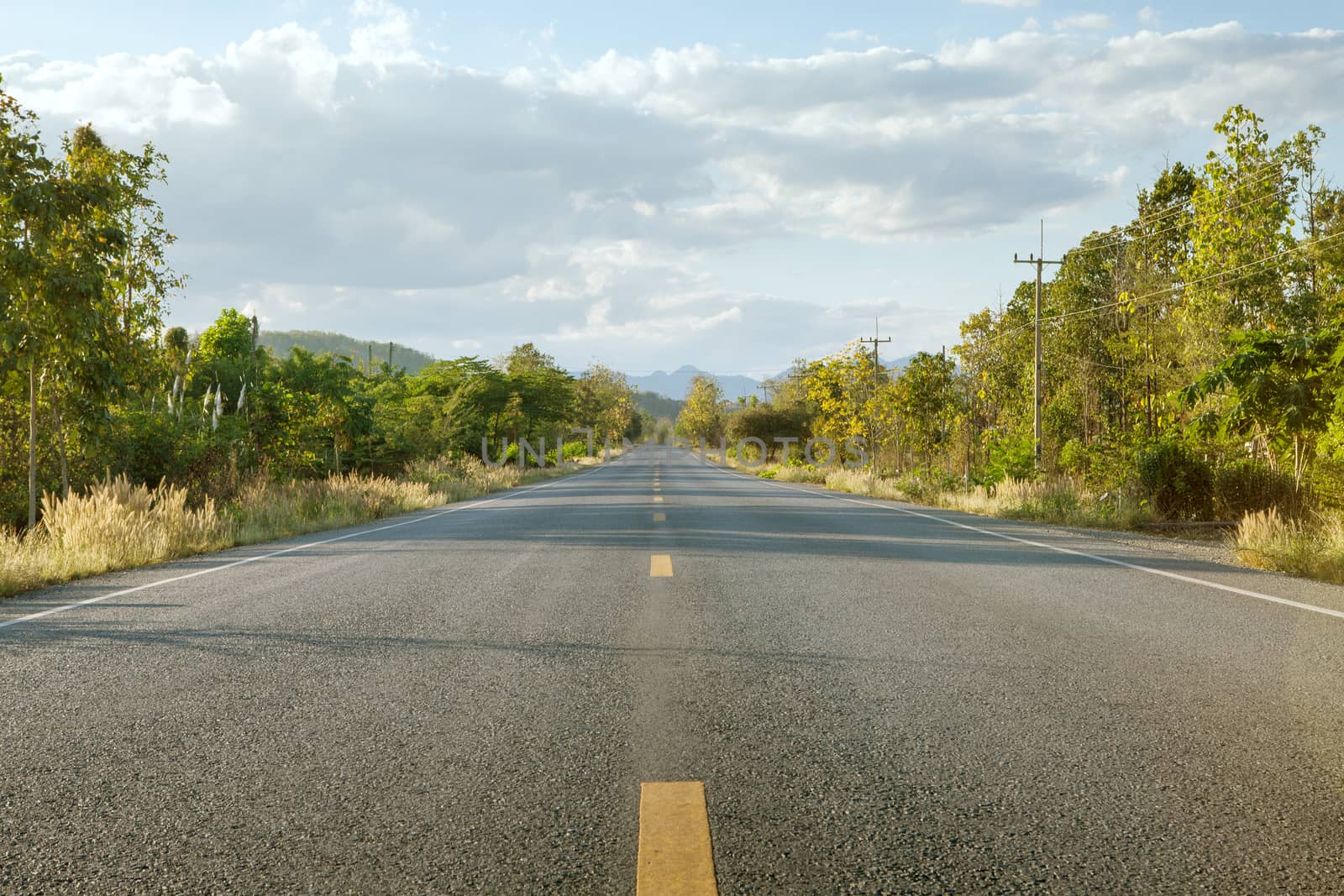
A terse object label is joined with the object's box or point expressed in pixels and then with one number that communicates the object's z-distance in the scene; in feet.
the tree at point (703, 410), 414.51
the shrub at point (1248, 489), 53.47
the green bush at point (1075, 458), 73.00
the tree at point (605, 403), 353.92
